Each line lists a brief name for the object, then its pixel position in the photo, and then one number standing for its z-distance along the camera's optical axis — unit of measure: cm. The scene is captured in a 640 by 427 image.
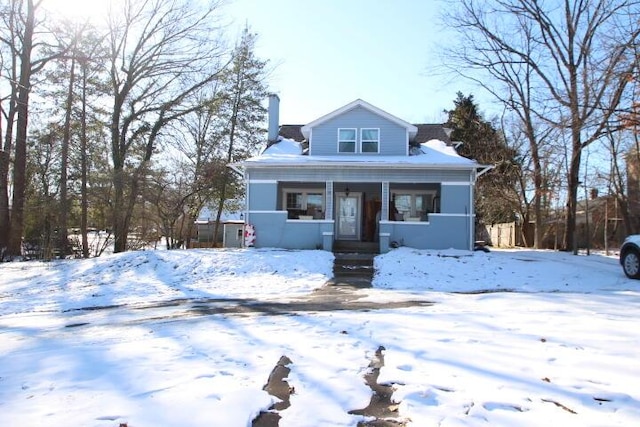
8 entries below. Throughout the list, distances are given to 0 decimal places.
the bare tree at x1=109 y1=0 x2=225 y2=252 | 2461
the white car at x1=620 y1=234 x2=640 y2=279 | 1220
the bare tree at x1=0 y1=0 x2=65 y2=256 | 2241
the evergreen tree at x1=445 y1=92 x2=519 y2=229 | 3189
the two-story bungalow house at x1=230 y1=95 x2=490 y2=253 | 1766
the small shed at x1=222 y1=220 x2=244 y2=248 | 2845
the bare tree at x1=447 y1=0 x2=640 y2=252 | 1194
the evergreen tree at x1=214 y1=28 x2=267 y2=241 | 2828
